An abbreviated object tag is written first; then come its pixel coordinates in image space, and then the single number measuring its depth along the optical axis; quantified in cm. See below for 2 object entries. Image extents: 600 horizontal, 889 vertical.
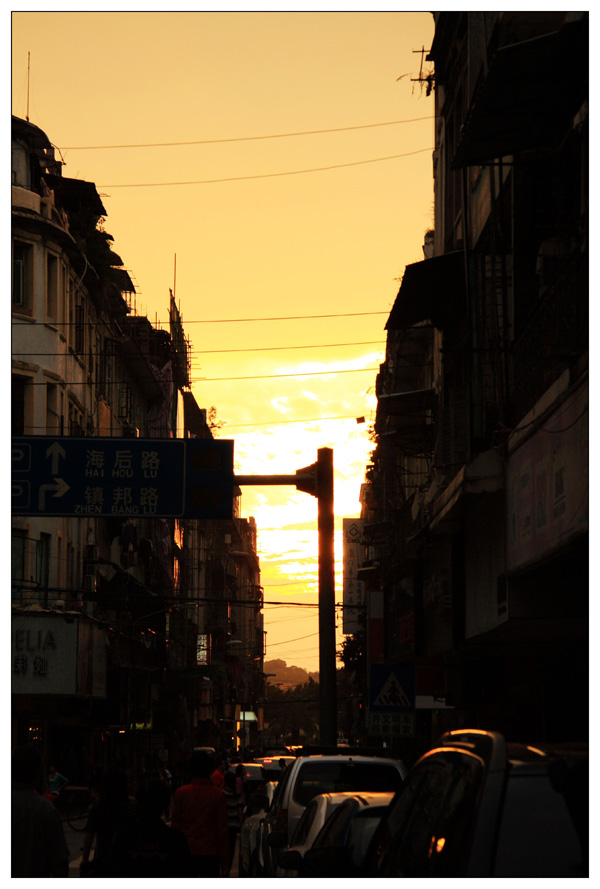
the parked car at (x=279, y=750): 5068
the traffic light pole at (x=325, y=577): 2141
